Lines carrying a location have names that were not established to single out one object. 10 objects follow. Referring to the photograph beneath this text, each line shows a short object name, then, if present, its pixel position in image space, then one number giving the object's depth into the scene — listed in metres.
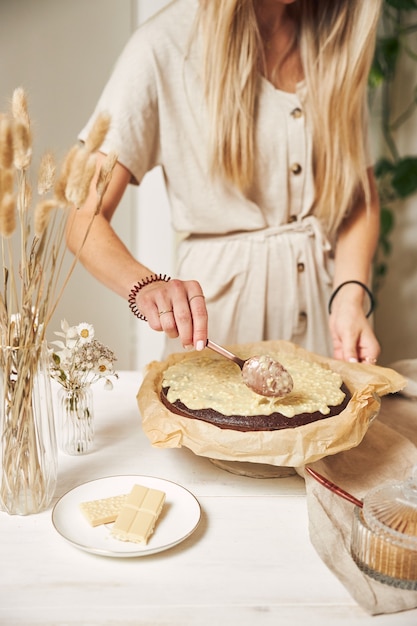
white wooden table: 0.74
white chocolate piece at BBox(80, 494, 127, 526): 0.89
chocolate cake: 1.02
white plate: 0.84
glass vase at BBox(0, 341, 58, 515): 0.88
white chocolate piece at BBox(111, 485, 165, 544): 0.85
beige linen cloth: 0.77
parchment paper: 0.97
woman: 1.53
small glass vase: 1.12
